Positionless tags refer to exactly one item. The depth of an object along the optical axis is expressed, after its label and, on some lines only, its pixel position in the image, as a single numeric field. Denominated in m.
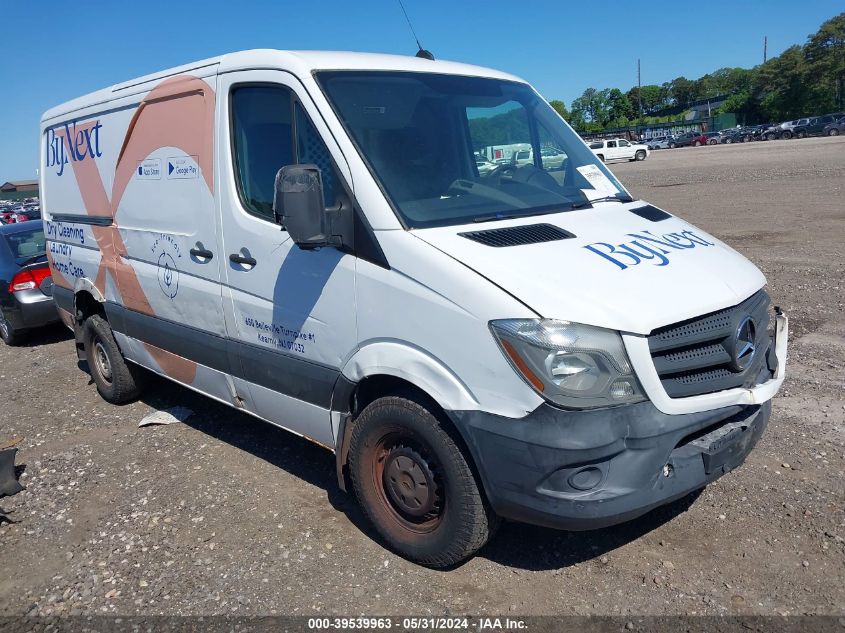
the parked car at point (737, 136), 63.09
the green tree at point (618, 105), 113.38
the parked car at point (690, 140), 66.31
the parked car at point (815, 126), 55.28
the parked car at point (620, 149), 49.00
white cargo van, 2.89
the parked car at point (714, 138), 64.88
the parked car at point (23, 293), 8.82
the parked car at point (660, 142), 69.38
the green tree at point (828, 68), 74.00
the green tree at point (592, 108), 115.39
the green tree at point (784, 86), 76.25
